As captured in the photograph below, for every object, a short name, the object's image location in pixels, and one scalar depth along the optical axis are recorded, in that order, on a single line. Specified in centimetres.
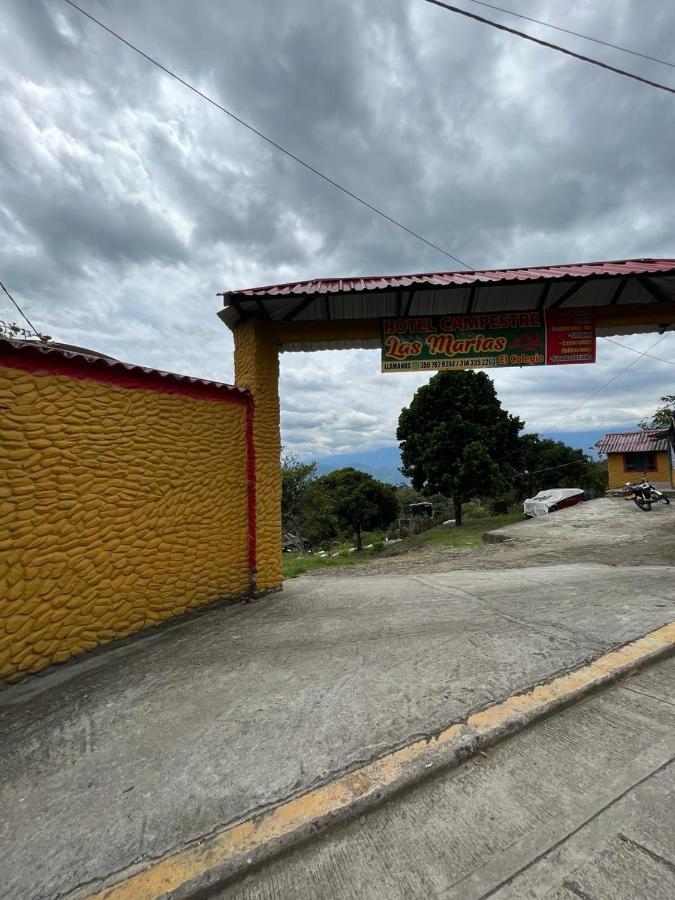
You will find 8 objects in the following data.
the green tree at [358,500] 2602
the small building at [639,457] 1942
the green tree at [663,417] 2672
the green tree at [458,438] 1797
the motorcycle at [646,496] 1410
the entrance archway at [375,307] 511
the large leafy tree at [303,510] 2819
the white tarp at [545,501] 1789
